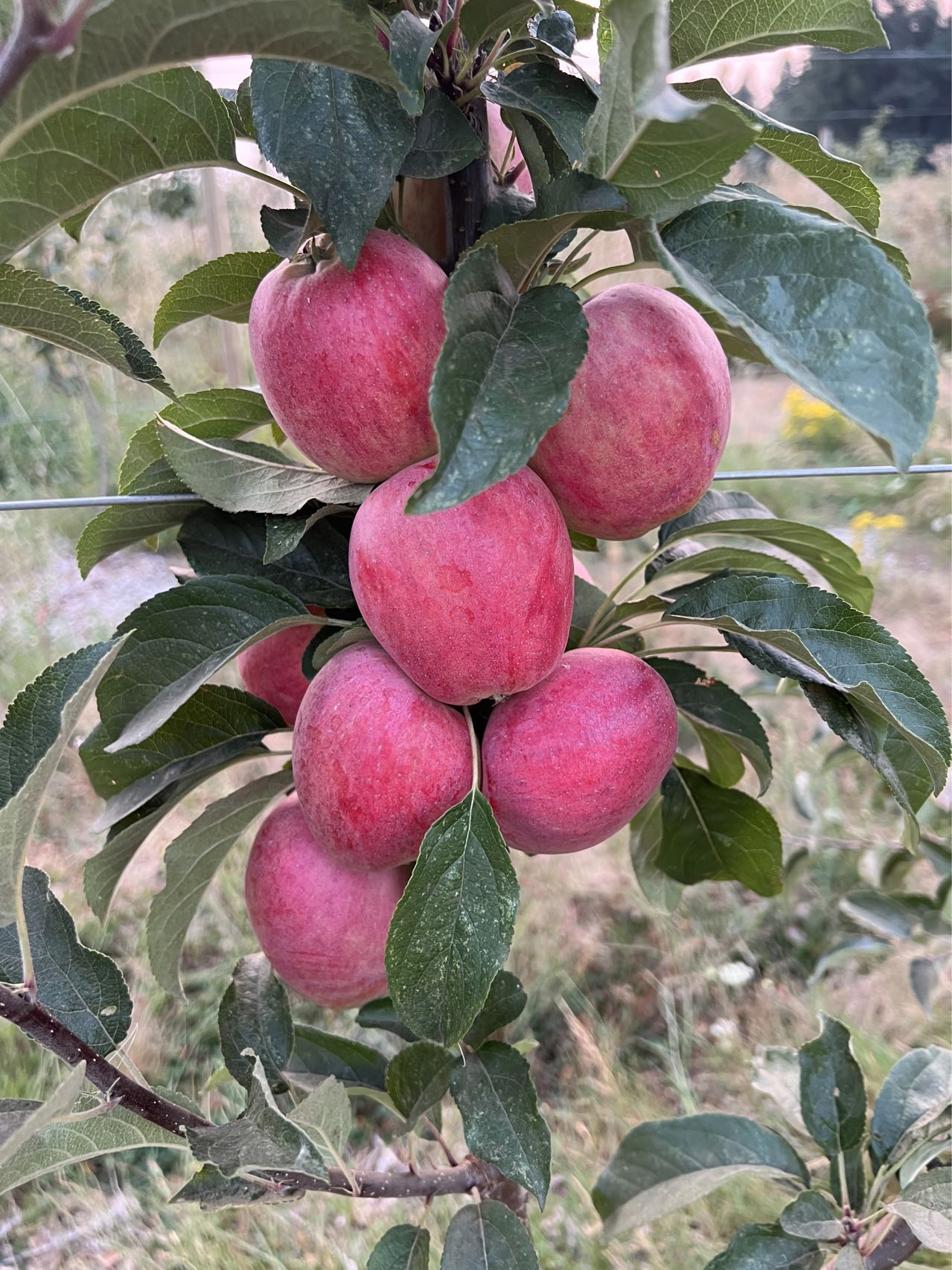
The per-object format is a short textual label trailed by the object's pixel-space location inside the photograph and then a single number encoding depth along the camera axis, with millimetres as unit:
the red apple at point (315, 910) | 560
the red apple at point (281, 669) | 611
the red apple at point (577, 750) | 473
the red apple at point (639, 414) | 432
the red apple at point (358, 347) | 417
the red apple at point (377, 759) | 459
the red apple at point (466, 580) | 420
